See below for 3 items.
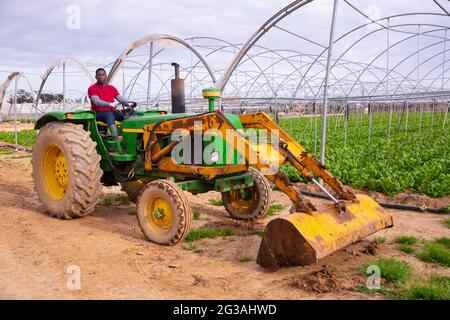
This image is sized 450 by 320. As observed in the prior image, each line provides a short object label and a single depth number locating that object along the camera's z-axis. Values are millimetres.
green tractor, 3953
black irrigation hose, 6181
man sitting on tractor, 5742
